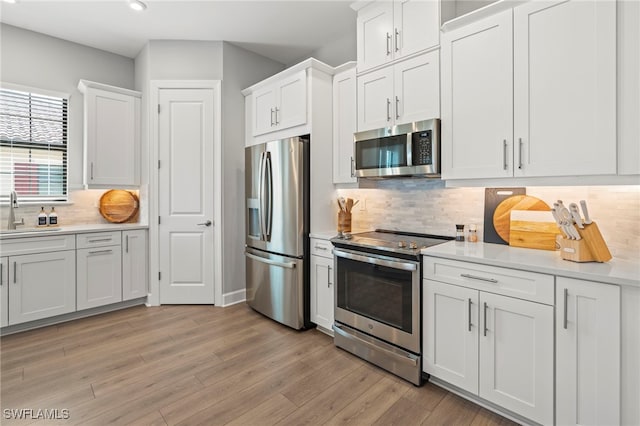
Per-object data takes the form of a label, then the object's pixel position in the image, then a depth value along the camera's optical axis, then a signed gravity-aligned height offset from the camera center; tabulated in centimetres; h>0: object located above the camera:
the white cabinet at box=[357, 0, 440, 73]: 232 +145
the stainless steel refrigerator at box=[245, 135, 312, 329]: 299 -18
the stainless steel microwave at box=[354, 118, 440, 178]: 228 +48
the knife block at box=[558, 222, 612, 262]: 168 -19
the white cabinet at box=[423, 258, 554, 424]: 164 -71
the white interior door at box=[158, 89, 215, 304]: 368 +2
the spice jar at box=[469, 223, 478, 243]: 239 -17
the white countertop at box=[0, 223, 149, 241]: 292 -19
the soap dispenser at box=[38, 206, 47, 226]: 337 -9
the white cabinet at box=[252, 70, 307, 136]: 307 +114
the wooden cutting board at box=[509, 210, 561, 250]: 201 -12
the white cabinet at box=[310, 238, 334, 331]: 285 -67
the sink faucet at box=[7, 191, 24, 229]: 318 +2
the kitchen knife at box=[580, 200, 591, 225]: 174 +0
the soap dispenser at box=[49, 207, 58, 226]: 346 -9
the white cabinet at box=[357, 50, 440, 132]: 231 +95
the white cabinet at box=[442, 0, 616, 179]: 164 +71
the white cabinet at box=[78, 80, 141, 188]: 351 +88
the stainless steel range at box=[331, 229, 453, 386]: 213 -65
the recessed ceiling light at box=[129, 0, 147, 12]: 288 +192
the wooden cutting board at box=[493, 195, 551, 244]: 212 +3
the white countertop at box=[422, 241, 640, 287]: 147 -27
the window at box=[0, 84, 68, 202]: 331 +73
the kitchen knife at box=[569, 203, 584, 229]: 171 -2
